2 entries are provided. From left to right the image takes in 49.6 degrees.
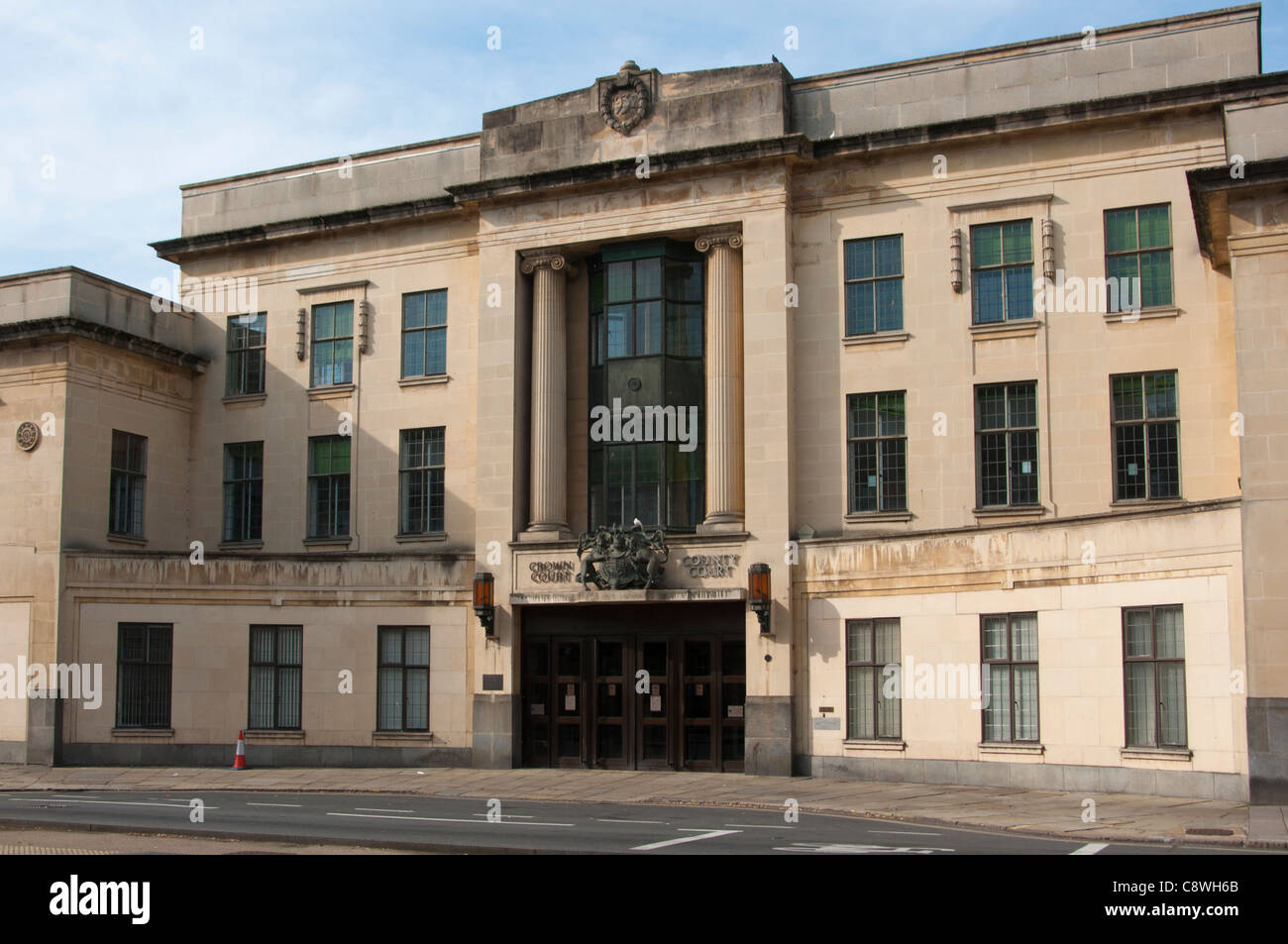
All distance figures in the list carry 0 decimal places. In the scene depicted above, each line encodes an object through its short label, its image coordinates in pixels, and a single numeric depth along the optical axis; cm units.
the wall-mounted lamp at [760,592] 3084
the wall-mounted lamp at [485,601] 3366
